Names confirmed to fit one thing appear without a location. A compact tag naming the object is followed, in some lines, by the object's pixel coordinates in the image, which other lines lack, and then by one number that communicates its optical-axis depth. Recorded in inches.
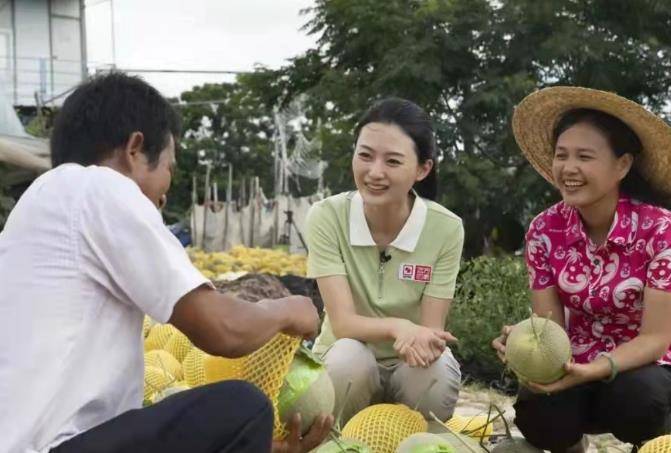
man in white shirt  77.5
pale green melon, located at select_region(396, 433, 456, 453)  103.6
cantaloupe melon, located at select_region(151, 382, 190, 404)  126.6
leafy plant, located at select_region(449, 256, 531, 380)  240.7
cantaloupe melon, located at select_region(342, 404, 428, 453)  116.3
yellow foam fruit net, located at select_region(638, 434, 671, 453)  104.9
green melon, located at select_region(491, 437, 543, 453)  123.7
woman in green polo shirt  134.0
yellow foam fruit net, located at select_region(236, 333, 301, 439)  99.3
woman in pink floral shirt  120.2
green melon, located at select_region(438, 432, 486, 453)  108.5
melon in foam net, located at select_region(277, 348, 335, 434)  101.3
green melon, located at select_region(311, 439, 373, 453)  105.6
